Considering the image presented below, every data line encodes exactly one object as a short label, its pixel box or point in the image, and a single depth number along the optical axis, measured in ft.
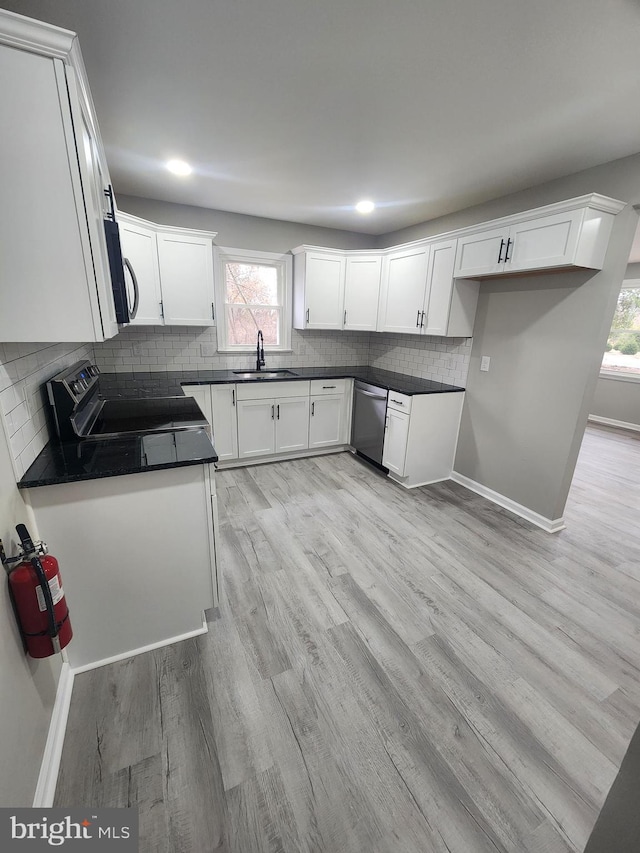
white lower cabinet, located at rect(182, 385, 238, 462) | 11.19
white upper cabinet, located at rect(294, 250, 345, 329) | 12.69
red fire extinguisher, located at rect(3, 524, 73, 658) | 3.56
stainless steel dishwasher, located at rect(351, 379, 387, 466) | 12.09
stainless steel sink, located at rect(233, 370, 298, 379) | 12.66
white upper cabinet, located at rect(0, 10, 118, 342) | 3.32
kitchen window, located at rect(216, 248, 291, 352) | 12.74
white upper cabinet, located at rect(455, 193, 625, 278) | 7.25
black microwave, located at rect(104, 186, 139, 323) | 5.00
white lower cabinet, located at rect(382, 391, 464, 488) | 10.96
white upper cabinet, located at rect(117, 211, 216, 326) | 10.03
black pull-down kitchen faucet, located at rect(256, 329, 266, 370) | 13.34
